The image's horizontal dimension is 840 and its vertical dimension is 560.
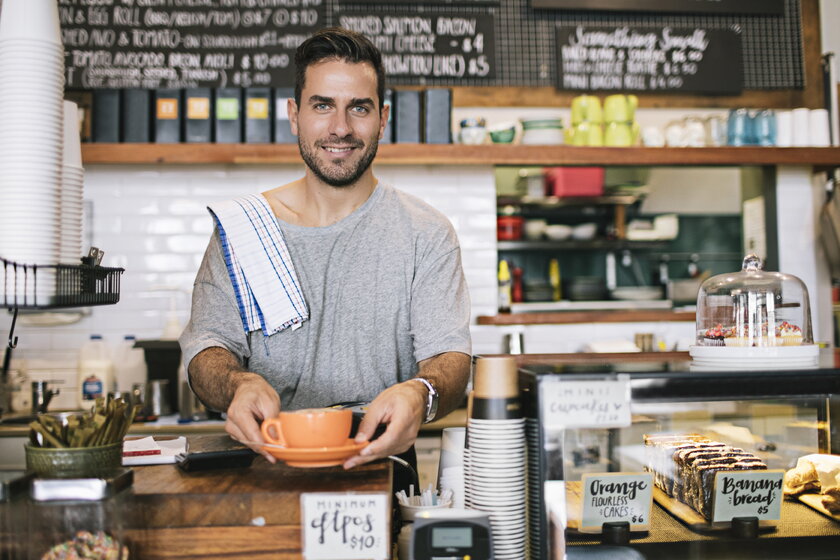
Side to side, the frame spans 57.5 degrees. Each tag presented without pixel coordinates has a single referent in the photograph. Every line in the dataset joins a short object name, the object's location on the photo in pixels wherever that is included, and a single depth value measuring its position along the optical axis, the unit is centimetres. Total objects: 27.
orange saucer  111
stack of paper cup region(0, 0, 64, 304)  120
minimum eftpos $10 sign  104
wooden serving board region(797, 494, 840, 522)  146
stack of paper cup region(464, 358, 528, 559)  113
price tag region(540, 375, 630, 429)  115
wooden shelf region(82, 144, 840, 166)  354
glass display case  115
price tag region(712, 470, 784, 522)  143
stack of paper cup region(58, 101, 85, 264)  130
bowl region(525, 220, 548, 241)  522
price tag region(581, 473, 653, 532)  136
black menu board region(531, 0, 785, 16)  413
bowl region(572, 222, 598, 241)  526
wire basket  119
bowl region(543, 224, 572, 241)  522
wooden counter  106
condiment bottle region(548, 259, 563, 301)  538
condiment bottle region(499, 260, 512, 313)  399
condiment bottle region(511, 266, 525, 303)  498
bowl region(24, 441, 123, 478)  107
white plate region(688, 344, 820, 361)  130
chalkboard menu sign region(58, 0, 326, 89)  383
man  168
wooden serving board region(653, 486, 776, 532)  140
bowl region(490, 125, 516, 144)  374
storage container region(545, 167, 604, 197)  503
